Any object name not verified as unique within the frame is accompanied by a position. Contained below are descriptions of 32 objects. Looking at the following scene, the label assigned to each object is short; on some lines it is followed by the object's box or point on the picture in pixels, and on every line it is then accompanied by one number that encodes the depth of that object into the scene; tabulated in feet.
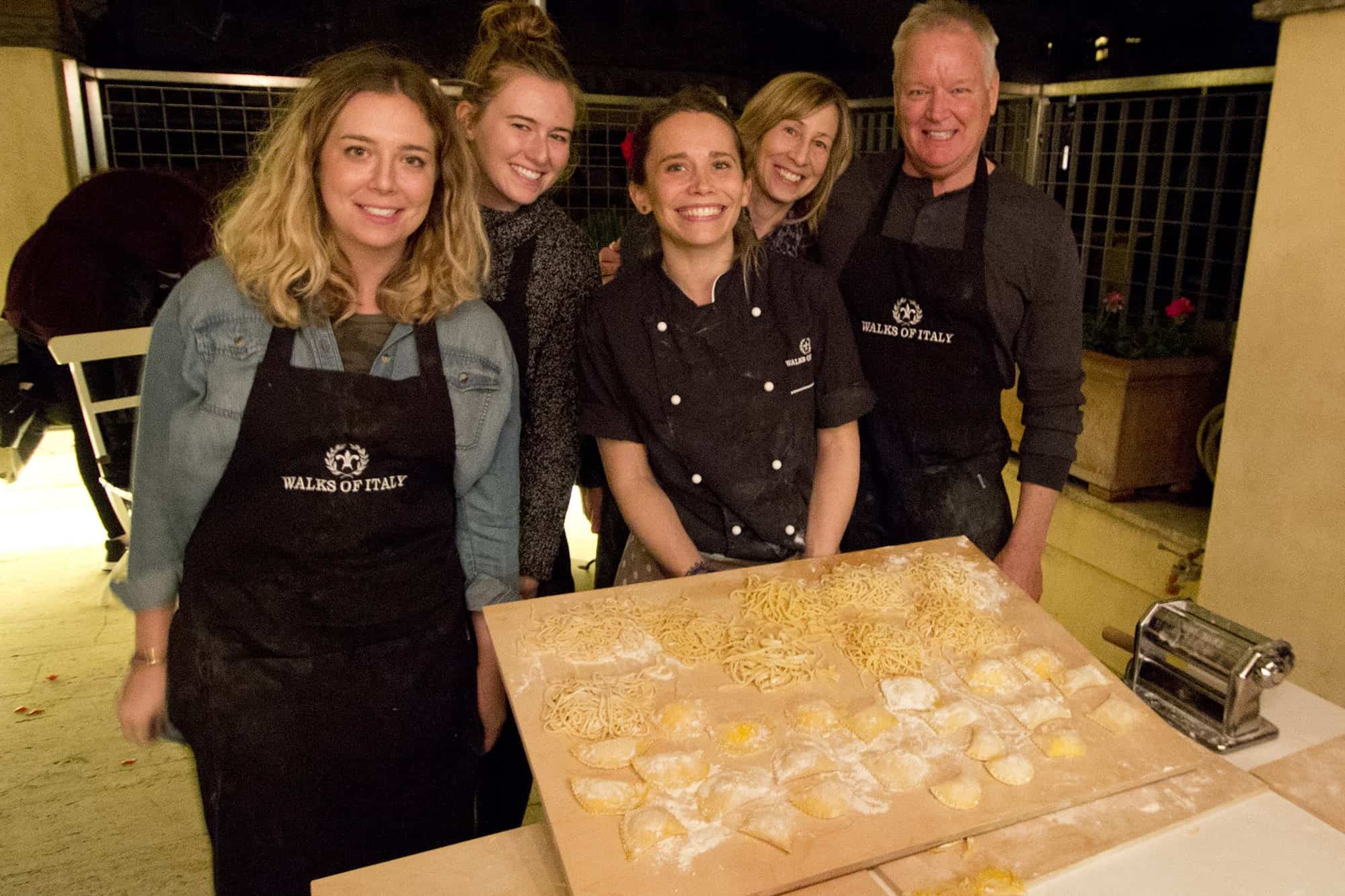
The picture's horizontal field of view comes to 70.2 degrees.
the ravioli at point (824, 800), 4.16
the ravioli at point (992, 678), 5.01
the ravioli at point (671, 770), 4.33
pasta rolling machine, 4.95
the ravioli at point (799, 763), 4.39
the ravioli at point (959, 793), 4.21
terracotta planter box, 12.00
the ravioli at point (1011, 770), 4.35
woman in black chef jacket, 6.72
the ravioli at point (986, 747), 4.52
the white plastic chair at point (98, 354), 12.21
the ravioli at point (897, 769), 4.36
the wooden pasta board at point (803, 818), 3.87
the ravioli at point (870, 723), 4.69
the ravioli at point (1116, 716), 4.75
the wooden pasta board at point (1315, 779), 4.43
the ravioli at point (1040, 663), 5.16
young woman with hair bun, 6.85
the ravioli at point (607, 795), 4.15
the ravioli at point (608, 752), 4.40
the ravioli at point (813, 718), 4.75
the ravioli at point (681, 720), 4.66
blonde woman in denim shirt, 5.40
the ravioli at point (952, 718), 4.73
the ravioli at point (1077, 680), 5.03
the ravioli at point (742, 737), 4.56
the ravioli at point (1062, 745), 4.56
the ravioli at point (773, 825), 3.98
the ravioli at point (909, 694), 4.89
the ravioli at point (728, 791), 4.17
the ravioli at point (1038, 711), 4.77
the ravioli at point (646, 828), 3.96
